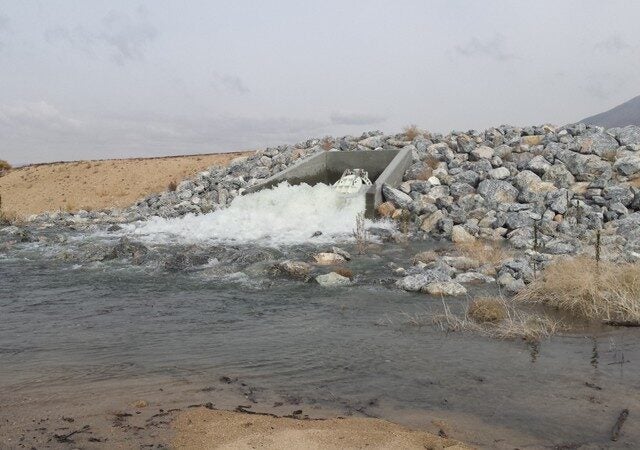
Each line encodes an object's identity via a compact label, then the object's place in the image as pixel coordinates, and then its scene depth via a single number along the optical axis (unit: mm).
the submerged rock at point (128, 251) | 11907
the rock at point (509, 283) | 8500
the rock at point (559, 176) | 16734
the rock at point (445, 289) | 8469
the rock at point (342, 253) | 11523
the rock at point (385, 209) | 16547
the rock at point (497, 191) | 16297
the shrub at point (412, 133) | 23566
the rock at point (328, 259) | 11229
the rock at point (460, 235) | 13602
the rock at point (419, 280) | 8805
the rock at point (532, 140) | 19984
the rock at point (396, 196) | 16625
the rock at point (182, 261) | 10835
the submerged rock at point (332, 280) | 9367
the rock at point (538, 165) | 17345
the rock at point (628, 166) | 16703
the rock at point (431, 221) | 14992
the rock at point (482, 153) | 19359
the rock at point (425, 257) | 10984
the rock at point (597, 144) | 18266
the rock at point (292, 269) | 9852
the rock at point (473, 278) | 9195
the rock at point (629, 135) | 18672
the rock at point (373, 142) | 23641
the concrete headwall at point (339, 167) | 19311
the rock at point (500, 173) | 17484
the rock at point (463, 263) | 10125
